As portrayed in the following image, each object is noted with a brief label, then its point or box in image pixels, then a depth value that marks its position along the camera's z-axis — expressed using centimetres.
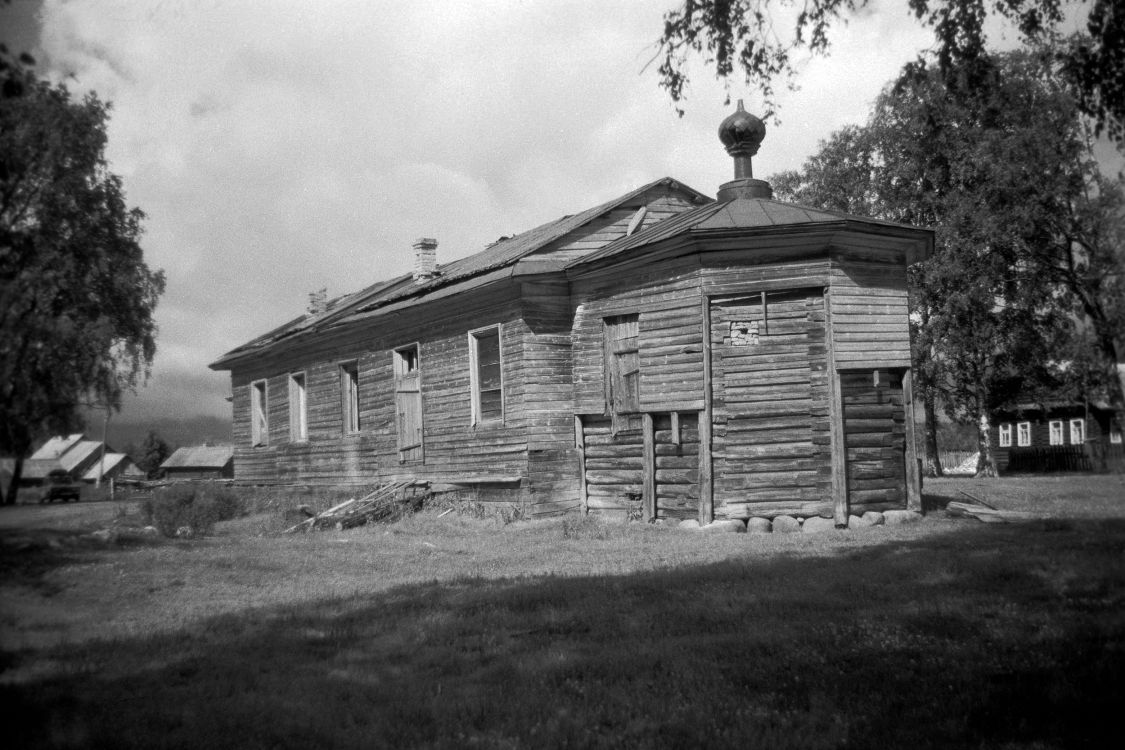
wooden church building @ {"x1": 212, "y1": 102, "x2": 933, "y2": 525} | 1532
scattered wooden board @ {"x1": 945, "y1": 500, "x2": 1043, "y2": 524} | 1418
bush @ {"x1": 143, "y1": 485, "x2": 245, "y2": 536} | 1564
